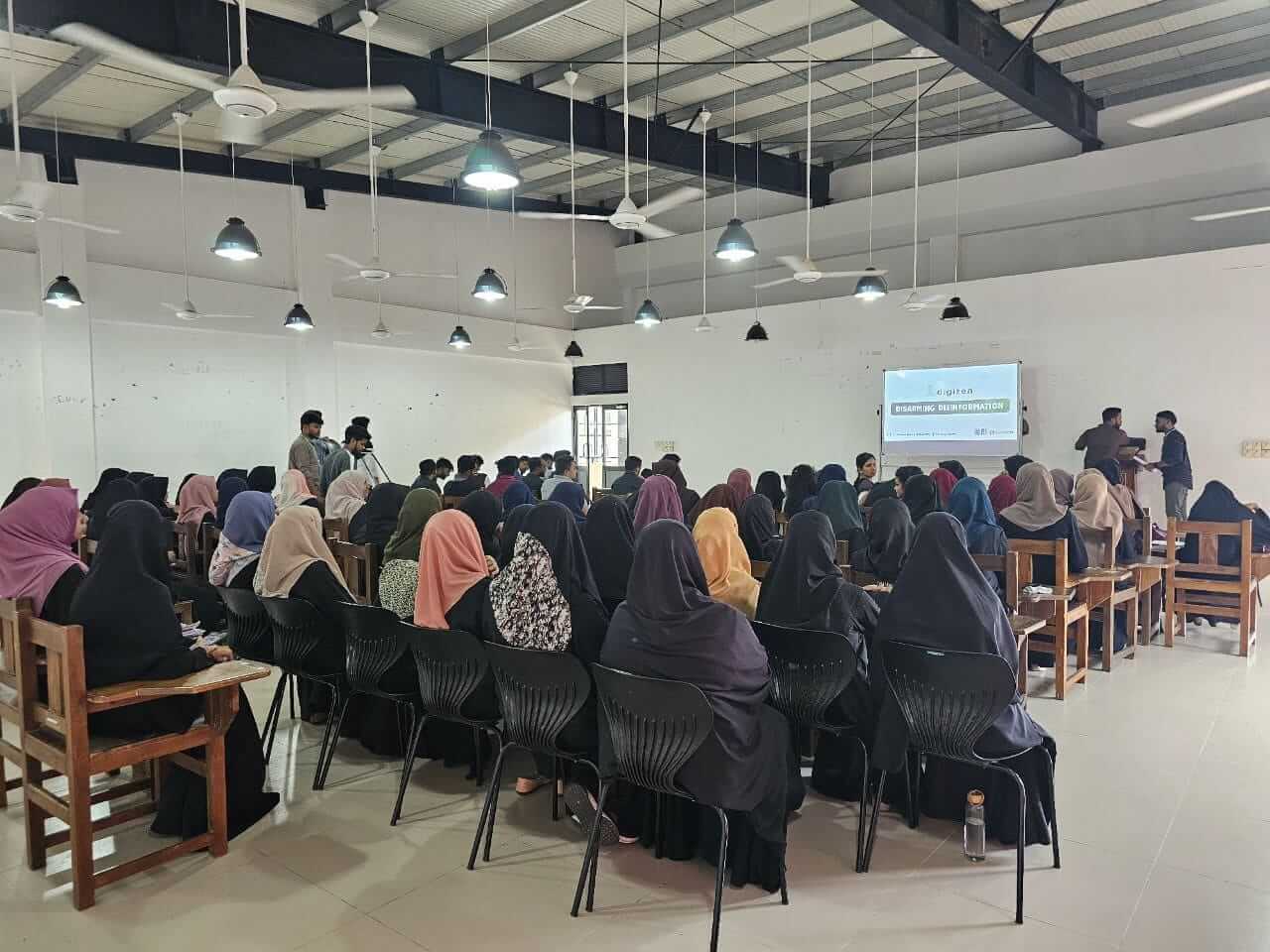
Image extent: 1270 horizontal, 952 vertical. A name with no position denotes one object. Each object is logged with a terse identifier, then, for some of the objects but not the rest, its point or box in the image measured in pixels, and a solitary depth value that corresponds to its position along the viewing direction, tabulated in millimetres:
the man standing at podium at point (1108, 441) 7680
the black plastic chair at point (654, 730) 2293
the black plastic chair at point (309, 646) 3406
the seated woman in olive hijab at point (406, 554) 3715
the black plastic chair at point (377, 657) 3188
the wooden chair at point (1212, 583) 5488
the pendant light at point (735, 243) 5707
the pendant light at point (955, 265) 8156
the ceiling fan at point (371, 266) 3889
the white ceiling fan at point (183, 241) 7914
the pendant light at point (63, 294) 7411
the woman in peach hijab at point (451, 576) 3223
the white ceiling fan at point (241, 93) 2994
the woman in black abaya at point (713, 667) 2422
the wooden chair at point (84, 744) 2523
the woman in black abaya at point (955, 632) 2672
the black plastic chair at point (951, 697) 2490
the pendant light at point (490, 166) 4023
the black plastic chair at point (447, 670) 2914
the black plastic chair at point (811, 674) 2818
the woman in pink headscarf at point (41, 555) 2973
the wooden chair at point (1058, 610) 4508
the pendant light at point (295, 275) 9070
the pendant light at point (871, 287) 7336
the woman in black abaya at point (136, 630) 2652
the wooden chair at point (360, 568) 4562
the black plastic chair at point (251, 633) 3748
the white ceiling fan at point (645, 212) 4746
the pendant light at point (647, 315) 9367
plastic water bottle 2811
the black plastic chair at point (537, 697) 2592
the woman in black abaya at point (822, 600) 3010
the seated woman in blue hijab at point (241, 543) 4234
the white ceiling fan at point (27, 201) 4922
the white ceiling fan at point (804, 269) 6387
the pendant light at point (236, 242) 6055
